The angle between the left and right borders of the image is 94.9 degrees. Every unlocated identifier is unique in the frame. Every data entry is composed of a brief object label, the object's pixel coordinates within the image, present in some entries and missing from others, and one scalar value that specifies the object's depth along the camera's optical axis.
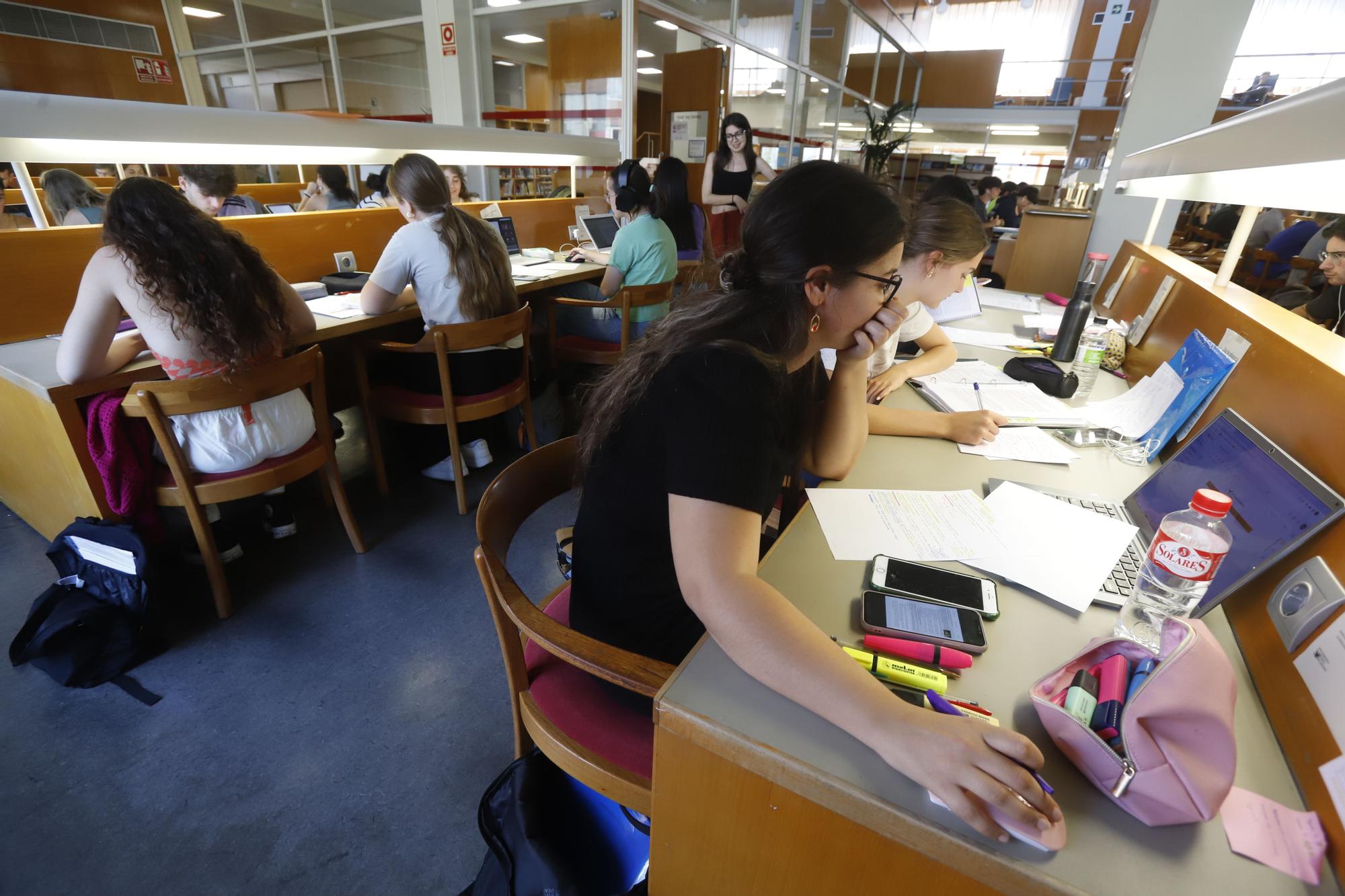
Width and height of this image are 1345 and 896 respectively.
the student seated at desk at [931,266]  1.65
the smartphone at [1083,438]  1.34
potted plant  7.30
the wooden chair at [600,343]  2.75
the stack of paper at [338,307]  2.24
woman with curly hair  1.51
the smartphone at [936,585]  0.80
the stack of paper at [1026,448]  1.25
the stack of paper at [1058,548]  0.85
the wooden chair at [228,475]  1.47
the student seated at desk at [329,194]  4.54
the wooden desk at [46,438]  1.57
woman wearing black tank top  4.48
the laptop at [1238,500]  0.75
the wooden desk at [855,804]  0.50
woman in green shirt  3.00
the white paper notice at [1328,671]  0.57
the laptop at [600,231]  3.95
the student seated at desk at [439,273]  2.21
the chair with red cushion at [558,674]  0.77
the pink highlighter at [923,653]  0.70
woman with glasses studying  0.58
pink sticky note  0.51
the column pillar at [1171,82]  2.89
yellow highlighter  0.66
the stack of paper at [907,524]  0.92
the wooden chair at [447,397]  2.04
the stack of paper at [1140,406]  1.32
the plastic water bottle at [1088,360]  1.67
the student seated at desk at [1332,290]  3.02
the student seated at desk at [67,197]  3.18
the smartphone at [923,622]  0.73
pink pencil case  0.52
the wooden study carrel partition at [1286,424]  0.60
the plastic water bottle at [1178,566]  0.70
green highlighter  0.60
